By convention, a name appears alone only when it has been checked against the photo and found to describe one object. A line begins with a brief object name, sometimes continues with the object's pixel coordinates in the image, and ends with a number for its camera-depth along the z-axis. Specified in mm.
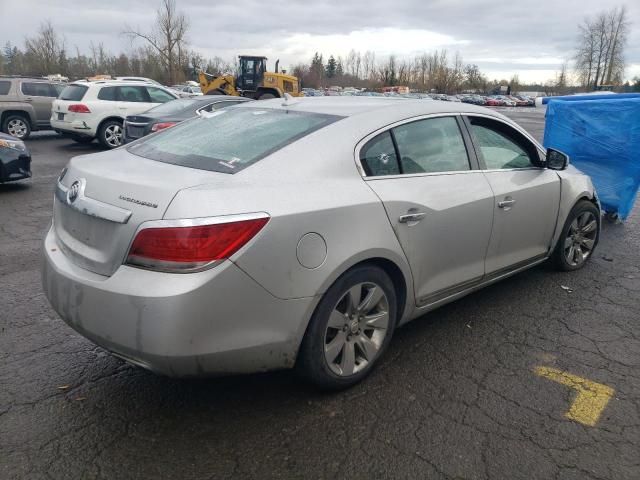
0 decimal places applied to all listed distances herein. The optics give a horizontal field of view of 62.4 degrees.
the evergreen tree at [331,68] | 116344
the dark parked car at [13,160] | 7656
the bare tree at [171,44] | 54375
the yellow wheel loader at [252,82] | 23938
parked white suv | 12734
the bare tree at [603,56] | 78562
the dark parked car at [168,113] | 9594
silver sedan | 2270
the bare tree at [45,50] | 63812
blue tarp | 6371
